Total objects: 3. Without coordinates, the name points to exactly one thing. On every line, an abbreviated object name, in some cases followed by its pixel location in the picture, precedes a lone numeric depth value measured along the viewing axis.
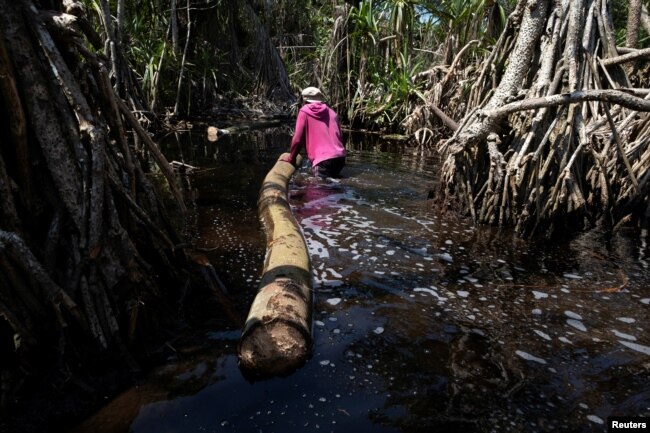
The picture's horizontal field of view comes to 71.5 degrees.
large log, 2.14
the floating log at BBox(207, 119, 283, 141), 9.48
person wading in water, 5.96
